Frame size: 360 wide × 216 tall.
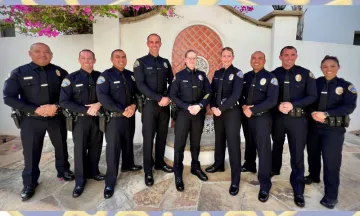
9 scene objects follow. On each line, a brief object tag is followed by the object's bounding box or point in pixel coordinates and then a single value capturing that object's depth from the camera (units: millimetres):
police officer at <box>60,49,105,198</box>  3150
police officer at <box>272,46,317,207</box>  3062
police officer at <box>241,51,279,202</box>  3080
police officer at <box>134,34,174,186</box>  3414
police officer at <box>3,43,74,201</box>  3107
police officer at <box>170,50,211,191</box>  3299
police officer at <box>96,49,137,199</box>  3182
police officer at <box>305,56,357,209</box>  2912
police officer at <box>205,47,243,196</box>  3199
